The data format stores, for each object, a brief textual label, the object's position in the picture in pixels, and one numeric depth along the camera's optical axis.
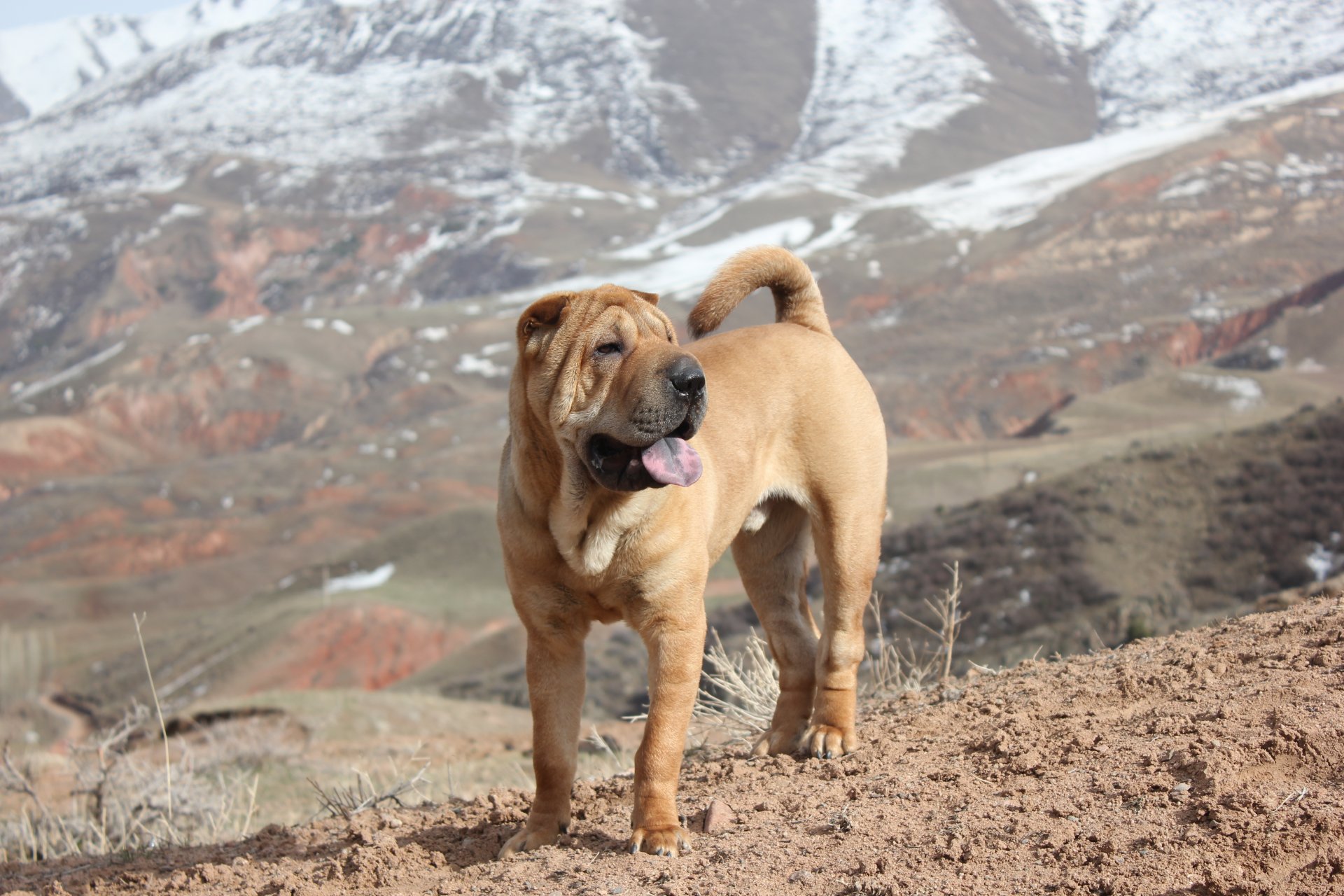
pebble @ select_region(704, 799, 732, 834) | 4.75
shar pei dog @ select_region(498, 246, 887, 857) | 4.51
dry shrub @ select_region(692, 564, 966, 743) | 7.19
